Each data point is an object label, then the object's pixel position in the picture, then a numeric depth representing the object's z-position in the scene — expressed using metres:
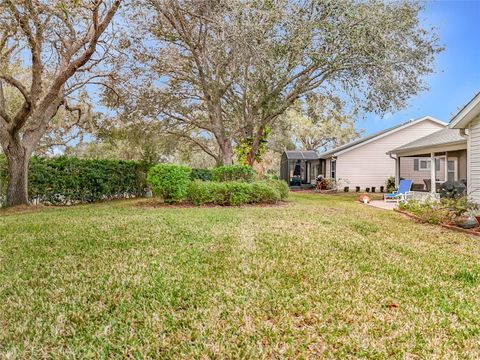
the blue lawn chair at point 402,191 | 15.37
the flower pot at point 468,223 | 7.59
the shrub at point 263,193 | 12.73
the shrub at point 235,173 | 13.45
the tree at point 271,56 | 12.68
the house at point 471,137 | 10.03
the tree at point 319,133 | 36.18
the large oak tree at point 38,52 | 9.78
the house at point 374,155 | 23.75
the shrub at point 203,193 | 12.20
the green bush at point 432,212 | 8.58
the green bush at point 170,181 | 12.20
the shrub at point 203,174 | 18.45
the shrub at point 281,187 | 14.04
